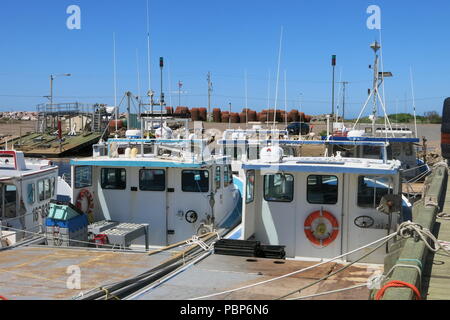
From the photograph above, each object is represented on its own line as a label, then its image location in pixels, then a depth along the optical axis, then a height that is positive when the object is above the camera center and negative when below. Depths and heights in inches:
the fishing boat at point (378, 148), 781.3 -40.1
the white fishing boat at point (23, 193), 472.1 -72.9
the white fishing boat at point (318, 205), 374.9 -63.0
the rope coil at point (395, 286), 193.3 -62.4
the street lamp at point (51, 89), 1862.2 +109.3
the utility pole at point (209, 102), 2508.0 +85.1
